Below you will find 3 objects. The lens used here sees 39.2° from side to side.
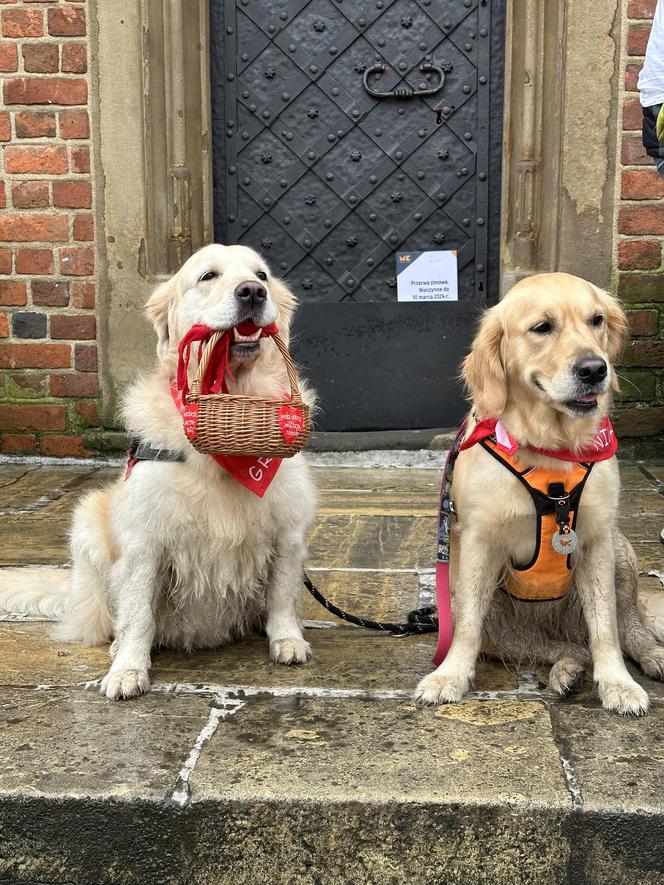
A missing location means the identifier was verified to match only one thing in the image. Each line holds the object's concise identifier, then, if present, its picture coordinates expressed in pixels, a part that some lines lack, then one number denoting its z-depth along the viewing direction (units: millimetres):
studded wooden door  6246
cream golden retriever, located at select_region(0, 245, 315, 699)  2840
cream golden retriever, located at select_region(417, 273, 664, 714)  2568
